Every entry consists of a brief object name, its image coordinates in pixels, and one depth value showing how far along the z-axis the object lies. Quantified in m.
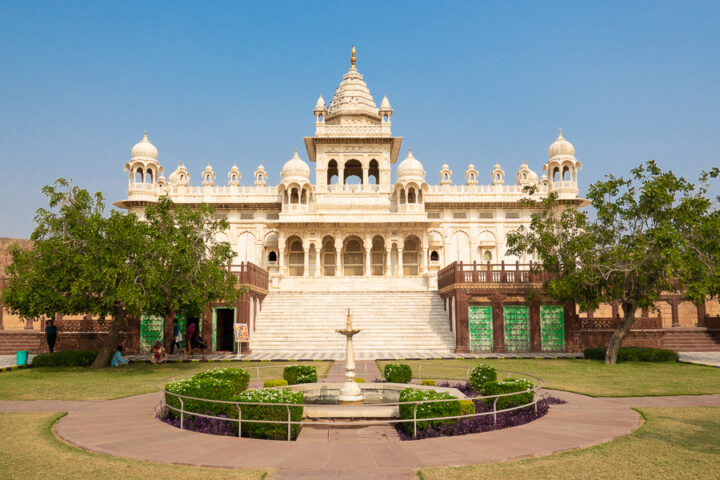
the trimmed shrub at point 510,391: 10.11
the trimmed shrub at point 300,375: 13.65
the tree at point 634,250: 18.80
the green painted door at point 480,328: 24.41
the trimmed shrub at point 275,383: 12.72
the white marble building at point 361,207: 41.25
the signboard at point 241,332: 22.64
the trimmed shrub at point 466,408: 9.19
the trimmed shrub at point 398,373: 13.94
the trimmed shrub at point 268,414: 8.59
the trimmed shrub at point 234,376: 12.77
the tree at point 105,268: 17.22
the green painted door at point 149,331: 24.17
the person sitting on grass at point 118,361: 19.39
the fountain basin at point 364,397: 9.90
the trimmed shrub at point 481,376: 12.41
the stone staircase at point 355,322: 25.02
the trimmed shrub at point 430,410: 8.91
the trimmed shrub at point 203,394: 9.56
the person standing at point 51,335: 23.30
